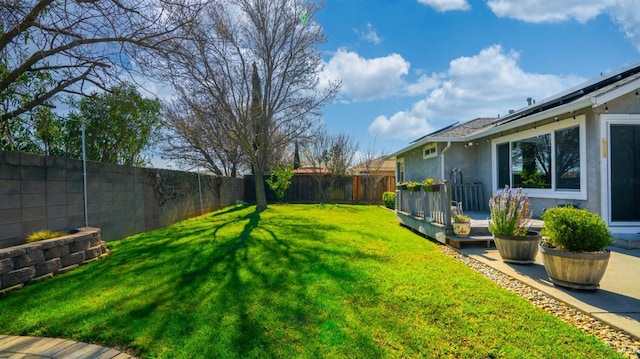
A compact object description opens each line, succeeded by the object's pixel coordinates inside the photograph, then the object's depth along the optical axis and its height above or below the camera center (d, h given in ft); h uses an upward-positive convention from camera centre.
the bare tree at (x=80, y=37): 13.52 +7.04
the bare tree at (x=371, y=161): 75.82 +4.82
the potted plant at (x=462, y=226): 20.36 -3.18
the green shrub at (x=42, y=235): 14.55 -2.47
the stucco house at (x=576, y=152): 19.17 +1.83
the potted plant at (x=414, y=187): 26.10 -0.68
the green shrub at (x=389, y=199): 48.96 -3.25
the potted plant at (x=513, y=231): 15.96 -2.85
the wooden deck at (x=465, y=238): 20.51 -3.91
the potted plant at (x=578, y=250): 11.55 -2.86
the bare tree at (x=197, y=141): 42.42 +6.99
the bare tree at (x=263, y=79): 39.88 +14.14
